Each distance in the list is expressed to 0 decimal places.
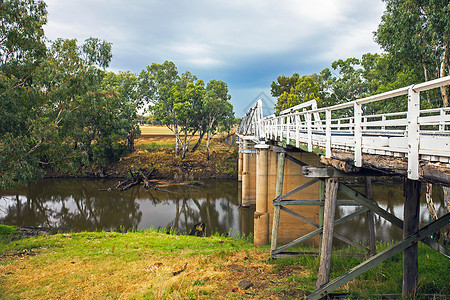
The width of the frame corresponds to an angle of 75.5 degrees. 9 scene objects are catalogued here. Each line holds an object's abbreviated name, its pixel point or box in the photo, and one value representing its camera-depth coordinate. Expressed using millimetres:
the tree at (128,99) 39625
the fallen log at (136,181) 31241
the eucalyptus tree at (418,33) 13023
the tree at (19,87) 12562
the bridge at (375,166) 3692
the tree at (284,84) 55906
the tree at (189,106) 38688
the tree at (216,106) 40375
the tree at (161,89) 40375
